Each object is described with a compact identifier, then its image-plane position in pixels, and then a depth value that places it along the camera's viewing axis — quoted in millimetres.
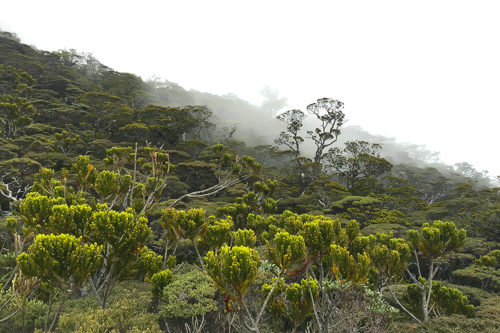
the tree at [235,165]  11672
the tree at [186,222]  7113
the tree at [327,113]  35062
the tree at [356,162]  30984
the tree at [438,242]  7654
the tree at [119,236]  4754
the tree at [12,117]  19641
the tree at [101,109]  29612
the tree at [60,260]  3732
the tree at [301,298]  5508
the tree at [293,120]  36562
